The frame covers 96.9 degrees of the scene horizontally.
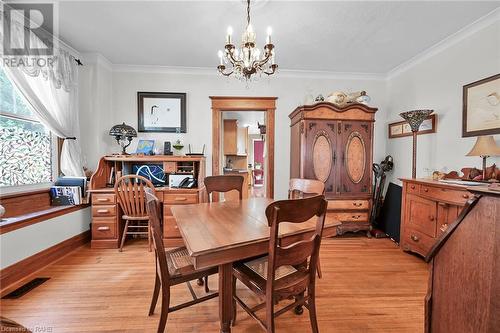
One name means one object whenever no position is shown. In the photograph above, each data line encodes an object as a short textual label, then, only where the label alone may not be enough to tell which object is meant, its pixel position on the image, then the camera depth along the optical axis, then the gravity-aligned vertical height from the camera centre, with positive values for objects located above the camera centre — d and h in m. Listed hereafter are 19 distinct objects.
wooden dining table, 1.10 -0.42
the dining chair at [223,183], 2.24 -0.24
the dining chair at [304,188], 2.06 -0.26
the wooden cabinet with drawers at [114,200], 2.78 -0.51
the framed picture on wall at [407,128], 2.83 +0.49
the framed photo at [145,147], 3.32 +0.19
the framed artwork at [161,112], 3.43 +0.75
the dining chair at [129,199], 2.66 -0.49
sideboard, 2.07 -0.50
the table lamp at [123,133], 3.00 +0.36
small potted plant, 3.34 +0.21
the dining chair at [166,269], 1.25 -0.70
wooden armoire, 3.09 +0.09
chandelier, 1.68 +0.82
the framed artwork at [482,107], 2.12 +0.56
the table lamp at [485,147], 1.92 +0.14
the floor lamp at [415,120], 2.70 +0.53
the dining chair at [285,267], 1.10 -0.67
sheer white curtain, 2.17 +0.71
